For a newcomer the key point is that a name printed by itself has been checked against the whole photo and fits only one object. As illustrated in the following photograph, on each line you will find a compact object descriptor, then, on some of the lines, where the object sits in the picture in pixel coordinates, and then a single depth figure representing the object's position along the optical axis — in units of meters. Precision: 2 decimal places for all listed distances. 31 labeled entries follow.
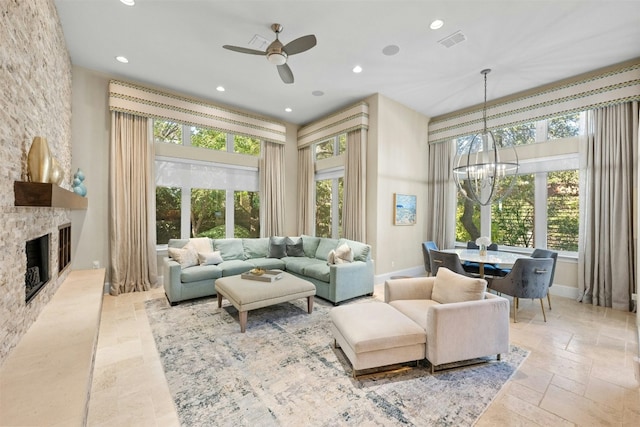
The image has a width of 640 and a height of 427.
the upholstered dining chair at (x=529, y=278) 3.27
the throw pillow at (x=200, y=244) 4.49
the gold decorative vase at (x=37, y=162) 2.08
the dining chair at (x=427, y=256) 4.50
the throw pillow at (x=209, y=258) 4.41
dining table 3.67
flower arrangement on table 4.11
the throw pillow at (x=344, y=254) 4.28
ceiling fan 2.88
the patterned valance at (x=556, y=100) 3.78
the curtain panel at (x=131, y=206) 4.35
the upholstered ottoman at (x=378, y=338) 2.15
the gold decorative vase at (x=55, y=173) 2.23
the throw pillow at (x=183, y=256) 4.15
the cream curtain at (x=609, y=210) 3.79
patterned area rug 1.82
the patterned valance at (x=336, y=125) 5.18
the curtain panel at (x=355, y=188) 5.23
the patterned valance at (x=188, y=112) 4.37
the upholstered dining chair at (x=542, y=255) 3.74
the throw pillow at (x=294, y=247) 5.36
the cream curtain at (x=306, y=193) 6.52
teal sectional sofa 3.94
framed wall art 5.41
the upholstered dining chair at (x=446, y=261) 3.71
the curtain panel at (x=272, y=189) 6.09
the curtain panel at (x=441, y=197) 5.79
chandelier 4.06
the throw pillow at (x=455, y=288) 2.47
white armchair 2.22
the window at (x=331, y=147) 6.04
